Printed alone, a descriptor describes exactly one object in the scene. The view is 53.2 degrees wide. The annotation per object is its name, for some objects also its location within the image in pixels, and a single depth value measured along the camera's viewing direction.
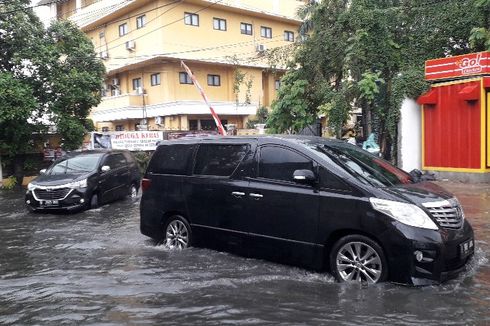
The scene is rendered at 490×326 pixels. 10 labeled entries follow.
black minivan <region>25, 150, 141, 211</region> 11.99
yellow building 32.09
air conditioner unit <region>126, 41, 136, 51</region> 33.31
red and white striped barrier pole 16.68
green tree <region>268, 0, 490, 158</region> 15.76
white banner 21.19
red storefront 13.59
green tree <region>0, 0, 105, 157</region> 18.22
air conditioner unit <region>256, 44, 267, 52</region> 36.33
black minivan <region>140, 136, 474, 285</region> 5.31
